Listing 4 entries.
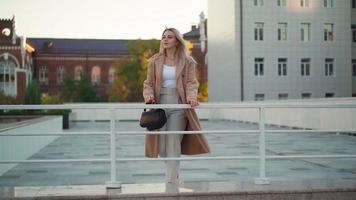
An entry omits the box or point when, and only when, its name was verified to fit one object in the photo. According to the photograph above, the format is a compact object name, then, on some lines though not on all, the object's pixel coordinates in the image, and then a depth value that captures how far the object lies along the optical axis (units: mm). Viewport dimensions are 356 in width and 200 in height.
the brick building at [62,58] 63428
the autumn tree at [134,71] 55594
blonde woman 5785
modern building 38344
